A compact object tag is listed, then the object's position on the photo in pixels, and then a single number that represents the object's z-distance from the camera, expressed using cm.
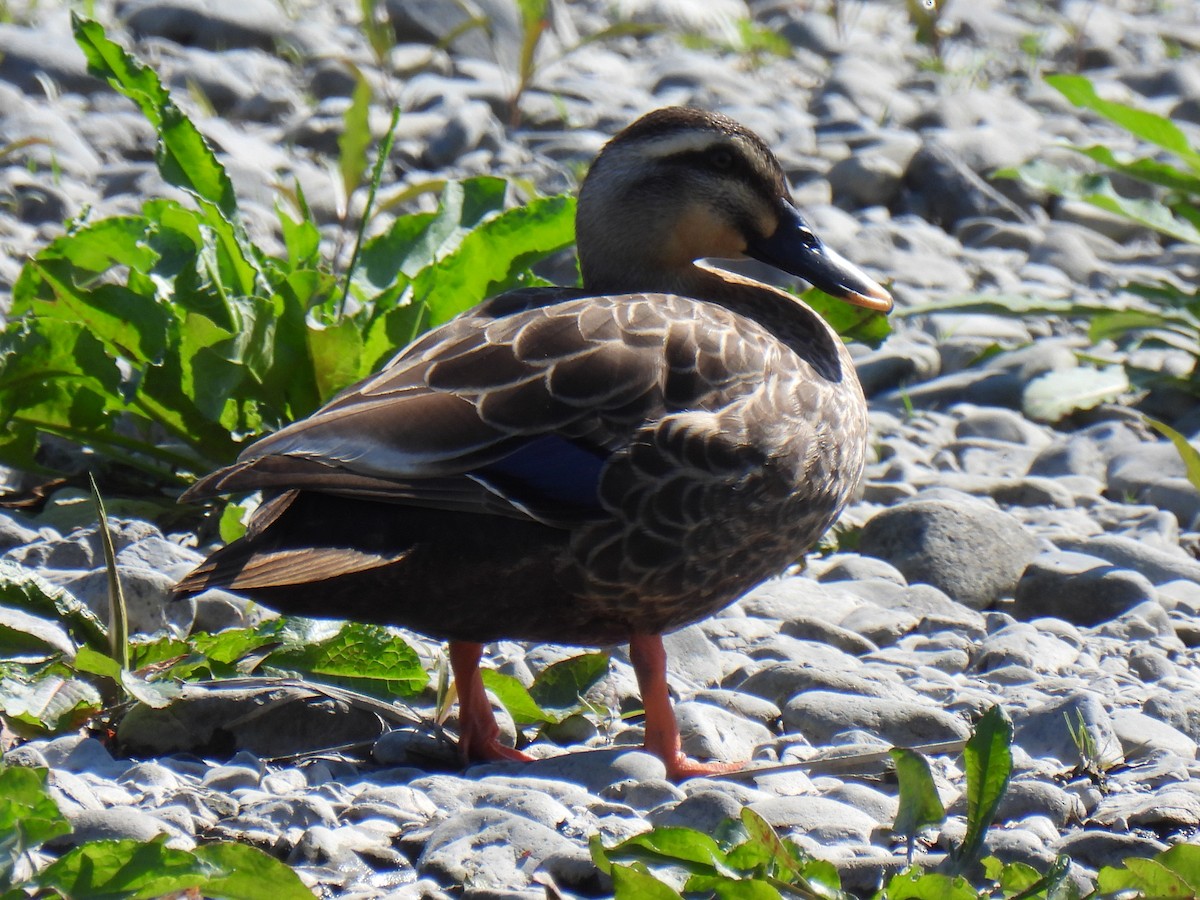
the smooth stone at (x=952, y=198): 1692
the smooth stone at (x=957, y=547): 963
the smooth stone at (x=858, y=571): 969
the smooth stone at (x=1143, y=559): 975
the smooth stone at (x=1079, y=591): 923
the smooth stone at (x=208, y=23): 1772
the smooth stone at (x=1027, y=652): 841
